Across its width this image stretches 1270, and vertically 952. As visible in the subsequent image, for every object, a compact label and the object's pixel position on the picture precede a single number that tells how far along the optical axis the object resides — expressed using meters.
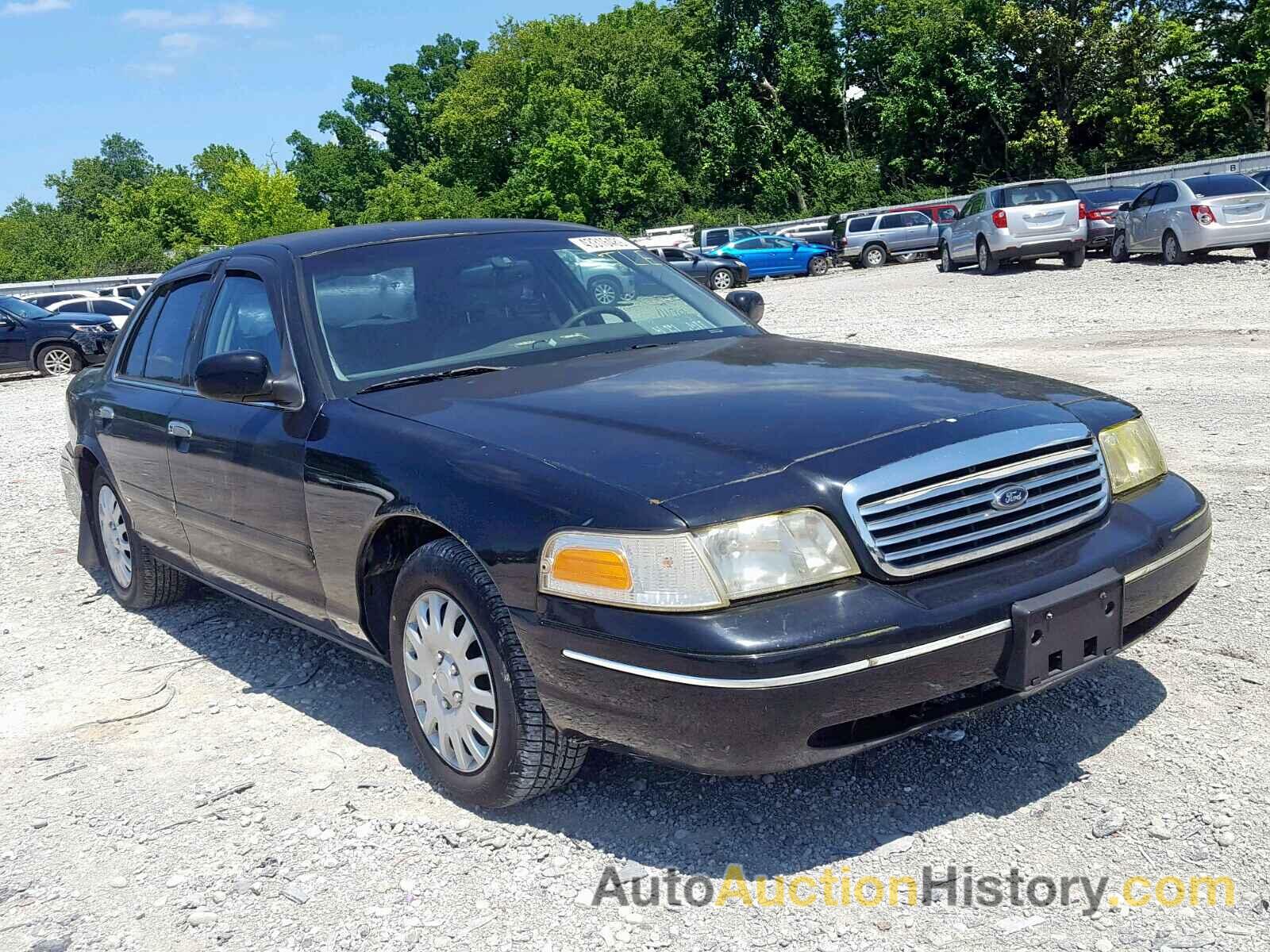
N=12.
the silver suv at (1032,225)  22.22
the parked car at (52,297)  31.44
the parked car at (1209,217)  19.39
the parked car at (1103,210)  25.09
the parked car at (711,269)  32.75
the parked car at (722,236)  39.97
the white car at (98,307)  26.44
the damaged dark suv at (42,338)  20.95
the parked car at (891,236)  36.53
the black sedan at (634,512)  2.79
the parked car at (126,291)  35.25
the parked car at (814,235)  39.62
